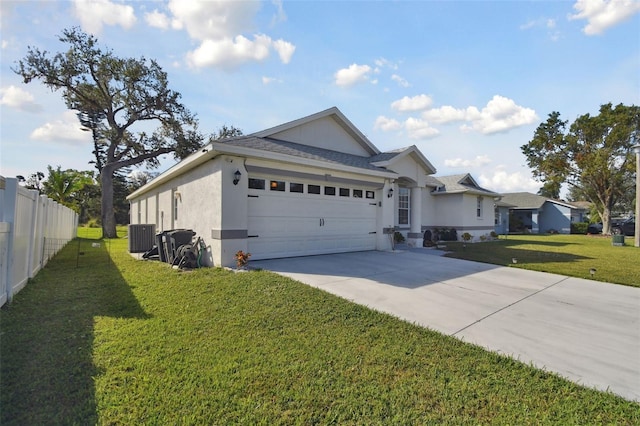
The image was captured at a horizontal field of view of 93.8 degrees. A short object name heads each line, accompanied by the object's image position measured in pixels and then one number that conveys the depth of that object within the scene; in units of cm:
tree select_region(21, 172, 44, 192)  3809
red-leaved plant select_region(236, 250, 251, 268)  784
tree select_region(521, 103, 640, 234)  2439
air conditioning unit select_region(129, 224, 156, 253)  1264
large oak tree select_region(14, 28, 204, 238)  2088
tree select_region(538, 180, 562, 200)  2854
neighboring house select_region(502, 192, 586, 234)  3219
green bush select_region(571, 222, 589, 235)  3095
